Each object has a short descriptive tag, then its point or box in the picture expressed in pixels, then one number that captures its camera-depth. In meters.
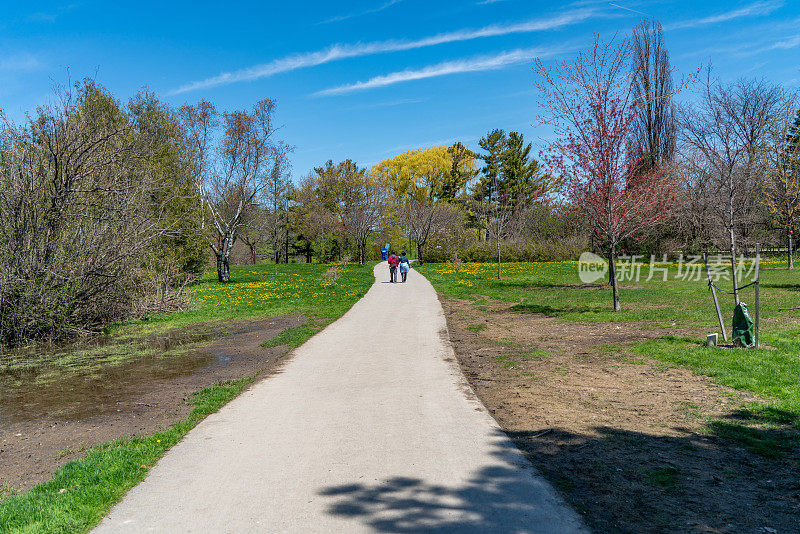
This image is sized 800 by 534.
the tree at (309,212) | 50.41
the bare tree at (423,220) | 42.50
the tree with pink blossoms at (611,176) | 13.34
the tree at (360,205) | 42.84
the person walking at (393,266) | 23.34
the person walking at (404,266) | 23.30
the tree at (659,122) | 32.44
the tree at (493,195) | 58.98
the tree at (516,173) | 60.59
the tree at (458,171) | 61.50
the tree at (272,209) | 29.66
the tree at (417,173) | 60.72
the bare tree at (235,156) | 27.27
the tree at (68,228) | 10.11
